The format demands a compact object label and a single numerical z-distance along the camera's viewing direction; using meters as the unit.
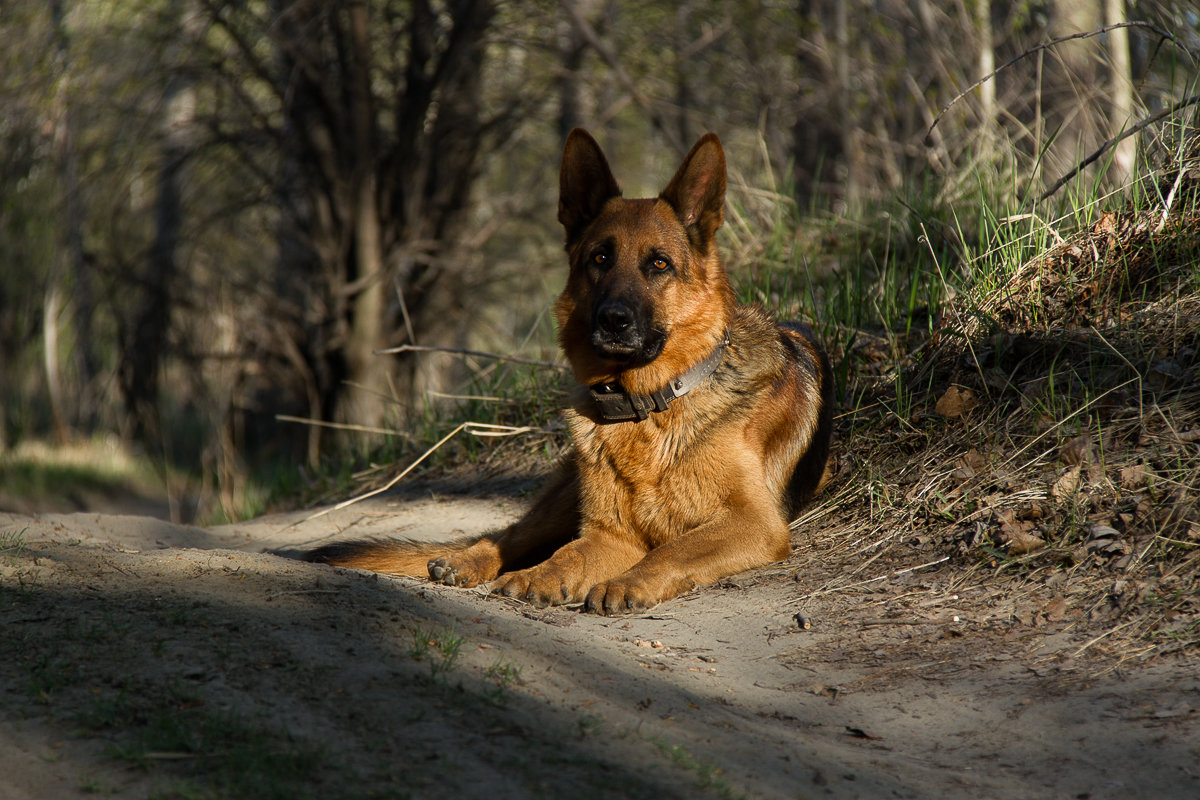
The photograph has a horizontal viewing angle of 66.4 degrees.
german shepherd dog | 4.16
